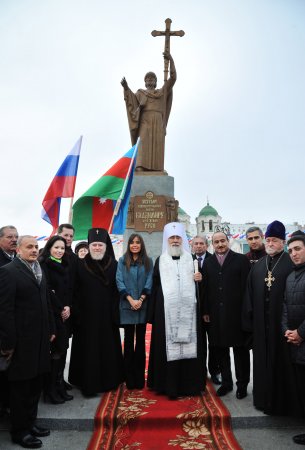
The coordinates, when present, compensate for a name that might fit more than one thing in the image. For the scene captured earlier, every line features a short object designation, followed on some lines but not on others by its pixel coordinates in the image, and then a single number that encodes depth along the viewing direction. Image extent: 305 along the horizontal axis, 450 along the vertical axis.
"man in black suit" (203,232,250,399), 4.16
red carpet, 3.28
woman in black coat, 3.88
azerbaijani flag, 5.75
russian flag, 5.87
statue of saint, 9.17
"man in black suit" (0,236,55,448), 3.17
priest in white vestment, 4.06
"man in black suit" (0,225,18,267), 4.19
